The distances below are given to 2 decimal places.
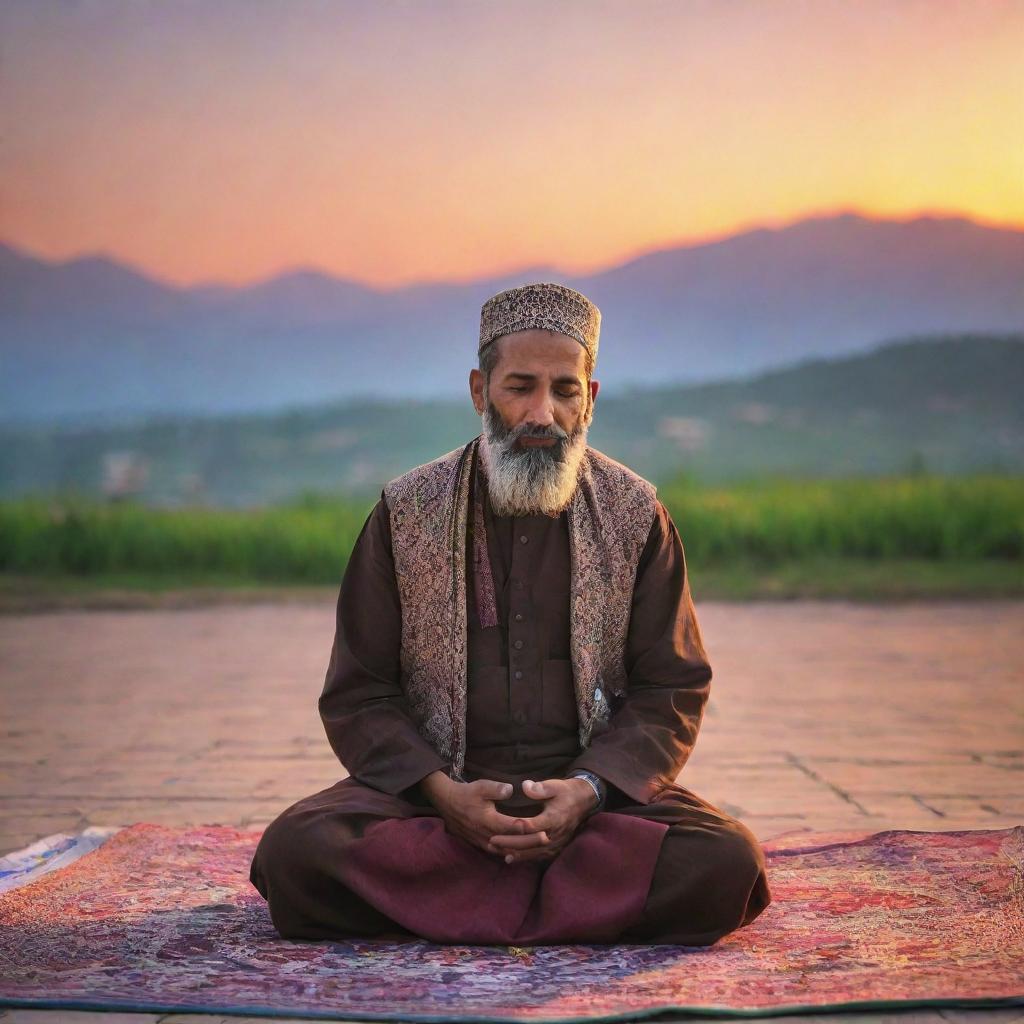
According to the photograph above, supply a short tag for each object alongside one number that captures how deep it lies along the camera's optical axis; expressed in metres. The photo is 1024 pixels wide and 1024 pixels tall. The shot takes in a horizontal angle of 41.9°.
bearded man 2.79
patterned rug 2.36
